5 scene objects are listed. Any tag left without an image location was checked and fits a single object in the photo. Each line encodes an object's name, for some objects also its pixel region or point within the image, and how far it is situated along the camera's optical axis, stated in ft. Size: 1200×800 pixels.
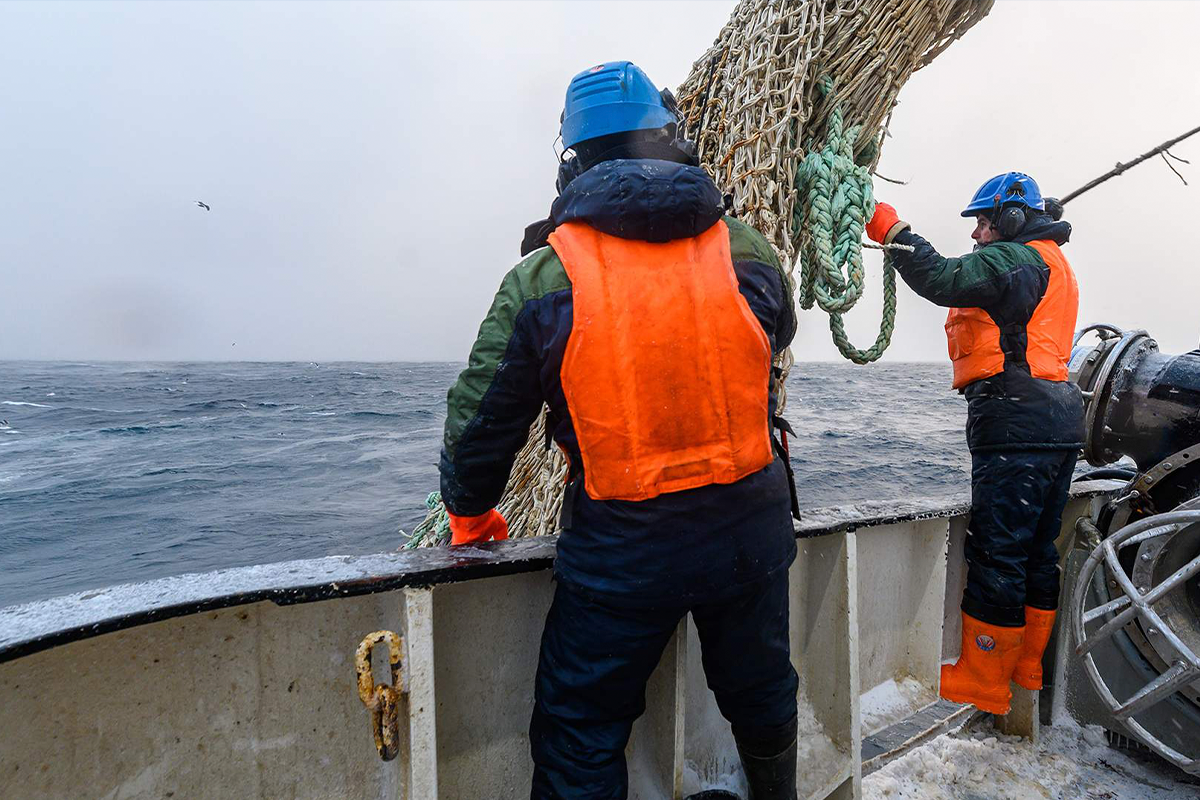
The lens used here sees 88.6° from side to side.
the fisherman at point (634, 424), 4.20
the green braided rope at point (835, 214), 7.27
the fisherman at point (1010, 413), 8.01
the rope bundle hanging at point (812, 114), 7.20
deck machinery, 6.64
